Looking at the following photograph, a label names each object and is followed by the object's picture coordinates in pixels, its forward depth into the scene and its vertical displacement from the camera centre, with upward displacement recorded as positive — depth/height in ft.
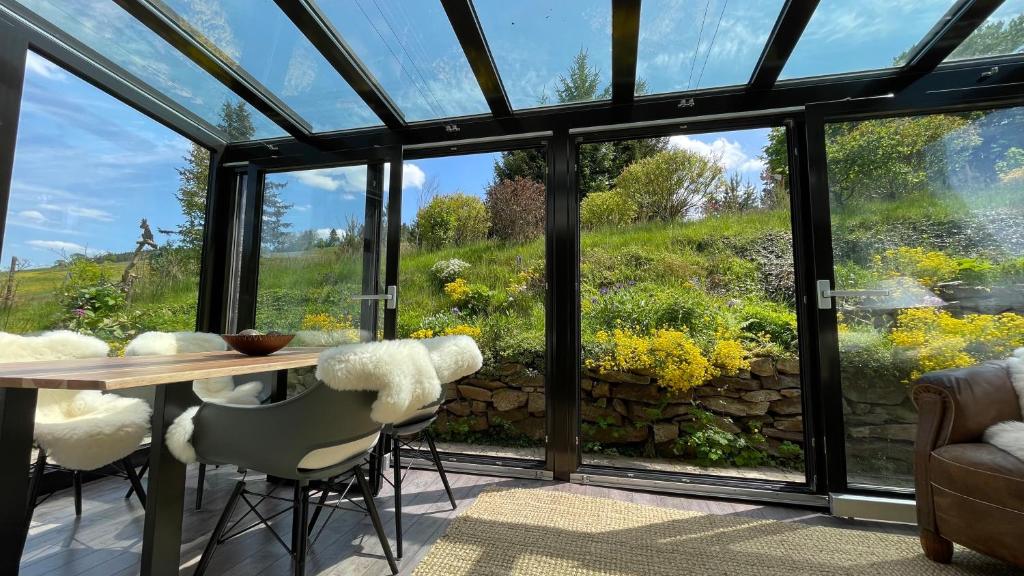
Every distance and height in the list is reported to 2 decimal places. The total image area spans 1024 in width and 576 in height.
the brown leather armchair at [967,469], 4.57 -1.75
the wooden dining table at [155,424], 3.16 -1.03
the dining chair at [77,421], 4.92 -1.43
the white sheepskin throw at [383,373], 3.57 -0.54
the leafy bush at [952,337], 6.51 -0.31
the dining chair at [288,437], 3.78 -1.19
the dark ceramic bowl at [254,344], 5.62 -0.45
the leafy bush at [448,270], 13.38 +1.36
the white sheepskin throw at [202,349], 6.04 -0.61
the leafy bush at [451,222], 13.51 +2.94
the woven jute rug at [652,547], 5.15 -3.16
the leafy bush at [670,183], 11.25 +3.66
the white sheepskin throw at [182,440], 3.92 -1.22
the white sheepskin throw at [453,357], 5.37 -0.59
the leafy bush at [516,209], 13.14 +3.33
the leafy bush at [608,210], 11.99 +3.00
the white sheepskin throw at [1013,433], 4.75 -1.36
